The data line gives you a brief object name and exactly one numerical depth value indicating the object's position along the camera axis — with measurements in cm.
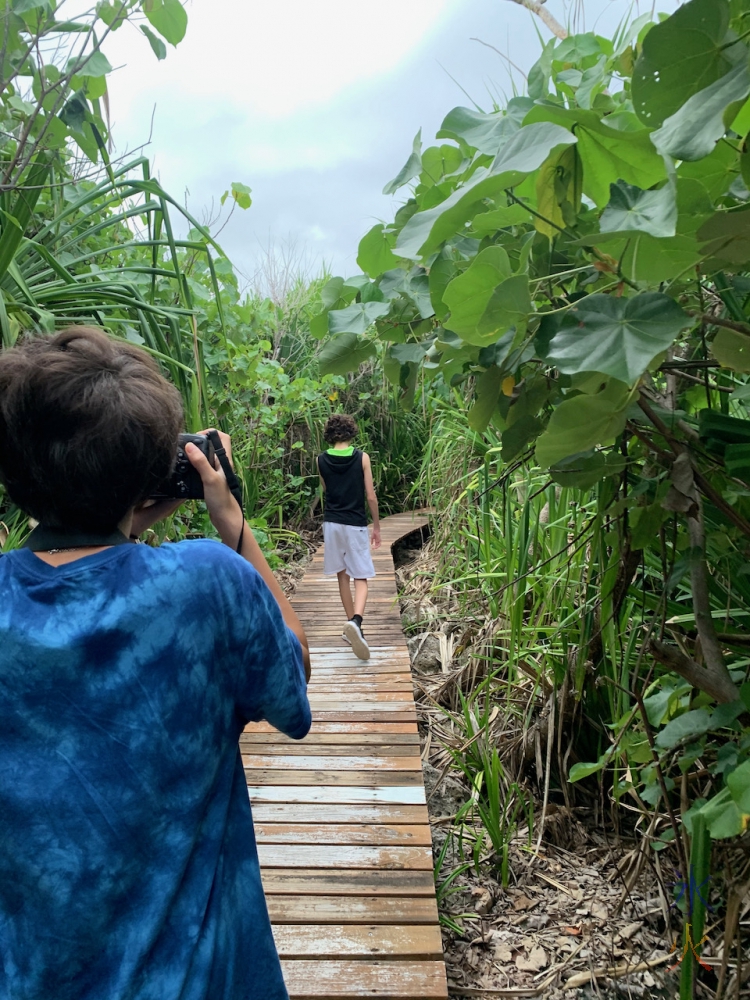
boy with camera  68
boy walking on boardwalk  422
